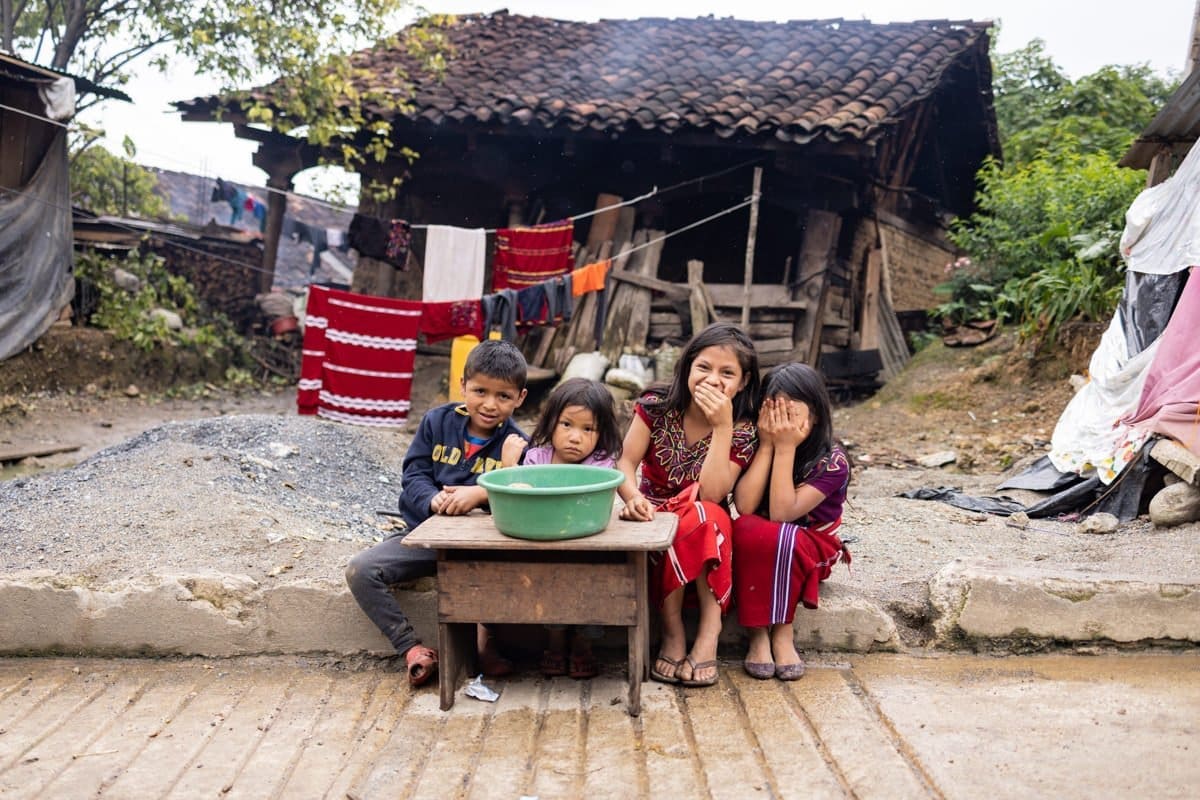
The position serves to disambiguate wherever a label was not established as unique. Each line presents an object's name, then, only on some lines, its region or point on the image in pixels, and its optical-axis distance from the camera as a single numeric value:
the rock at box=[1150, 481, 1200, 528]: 4.15
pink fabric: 4.51
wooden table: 2.52
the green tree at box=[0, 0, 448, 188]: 9.39
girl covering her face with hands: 2.78
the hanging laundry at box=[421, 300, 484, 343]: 8.16
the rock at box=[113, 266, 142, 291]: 10.71
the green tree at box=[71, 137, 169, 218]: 13.28
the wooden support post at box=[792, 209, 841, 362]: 9.41
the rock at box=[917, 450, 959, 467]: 7.04
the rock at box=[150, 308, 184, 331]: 11.13
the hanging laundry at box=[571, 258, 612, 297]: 8.84
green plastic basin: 2.33
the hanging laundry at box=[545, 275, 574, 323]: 8.55
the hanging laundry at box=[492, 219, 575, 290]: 8.82
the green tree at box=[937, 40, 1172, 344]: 7.89
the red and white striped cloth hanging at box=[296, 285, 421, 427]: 7.97
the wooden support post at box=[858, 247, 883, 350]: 10.34
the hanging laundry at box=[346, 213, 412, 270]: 8.62
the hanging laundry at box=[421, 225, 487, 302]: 8.27
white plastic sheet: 5.18
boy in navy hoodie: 2.83
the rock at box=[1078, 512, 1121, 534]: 4.52
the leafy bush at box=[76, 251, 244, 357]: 10.39
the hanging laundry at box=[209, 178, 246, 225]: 16.66
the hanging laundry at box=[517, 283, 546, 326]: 8.42
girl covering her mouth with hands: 2.71
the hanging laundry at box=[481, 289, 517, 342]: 8.23
